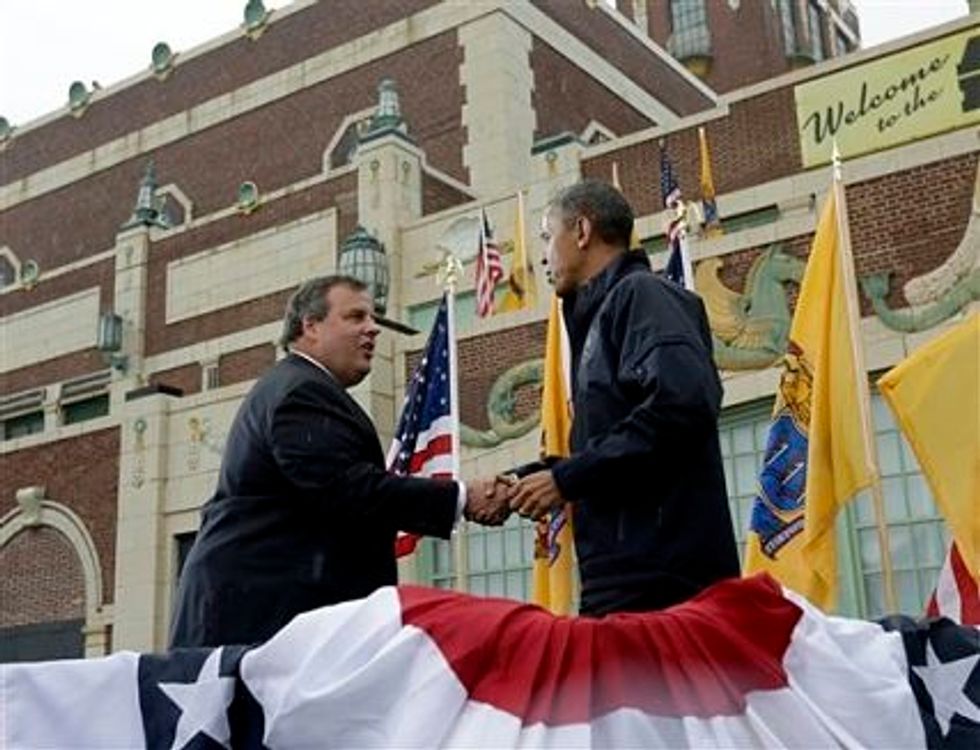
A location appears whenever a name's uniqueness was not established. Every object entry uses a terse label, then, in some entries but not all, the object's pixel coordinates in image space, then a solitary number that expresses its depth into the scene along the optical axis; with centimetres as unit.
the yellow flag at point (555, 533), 1102
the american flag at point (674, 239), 1214
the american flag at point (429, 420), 1145
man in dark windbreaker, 318
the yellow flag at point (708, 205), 1647
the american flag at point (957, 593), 830
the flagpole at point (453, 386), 1155
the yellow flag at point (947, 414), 828
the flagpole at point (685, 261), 1183
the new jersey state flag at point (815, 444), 940
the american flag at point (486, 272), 1642
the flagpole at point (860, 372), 912
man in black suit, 375
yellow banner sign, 1566
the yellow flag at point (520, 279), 1736
